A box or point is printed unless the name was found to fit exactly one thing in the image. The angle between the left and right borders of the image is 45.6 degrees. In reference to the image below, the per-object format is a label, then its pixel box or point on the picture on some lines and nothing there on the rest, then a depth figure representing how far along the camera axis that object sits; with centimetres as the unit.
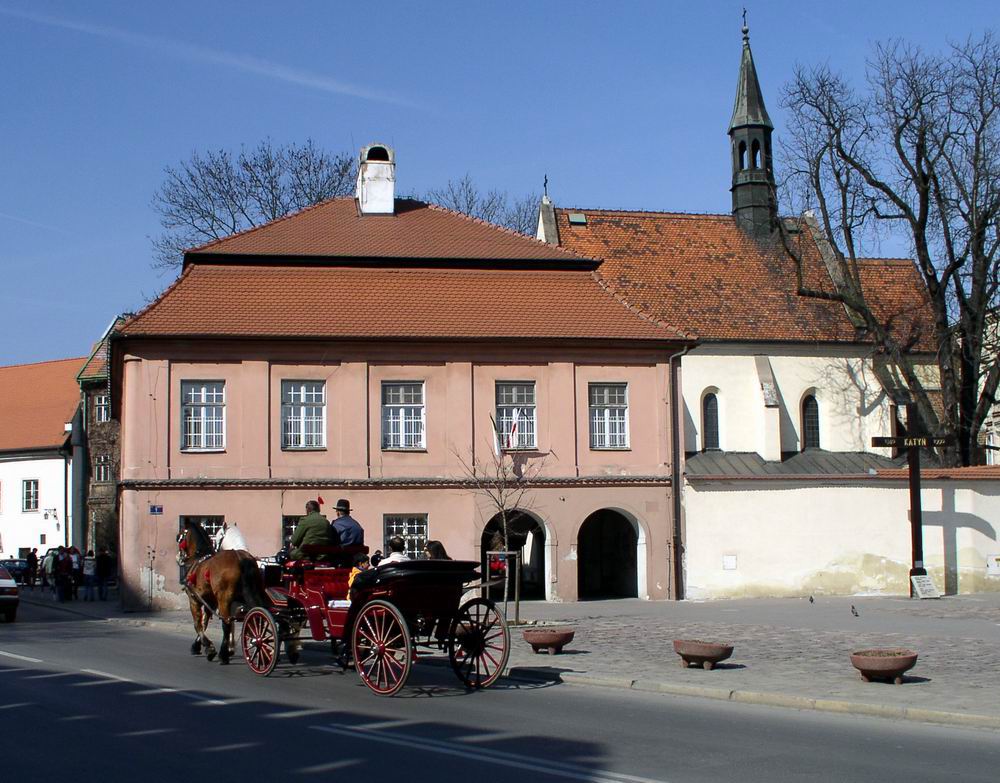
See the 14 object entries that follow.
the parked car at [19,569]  4994
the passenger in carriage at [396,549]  1492
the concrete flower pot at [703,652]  1492
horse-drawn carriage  1281
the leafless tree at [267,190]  4597
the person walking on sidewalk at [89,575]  3521
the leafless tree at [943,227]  3600
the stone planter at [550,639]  1697
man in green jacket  1474
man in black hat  1535
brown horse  1512
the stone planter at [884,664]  1346
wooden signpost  2872
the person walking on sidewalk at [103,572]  3541
